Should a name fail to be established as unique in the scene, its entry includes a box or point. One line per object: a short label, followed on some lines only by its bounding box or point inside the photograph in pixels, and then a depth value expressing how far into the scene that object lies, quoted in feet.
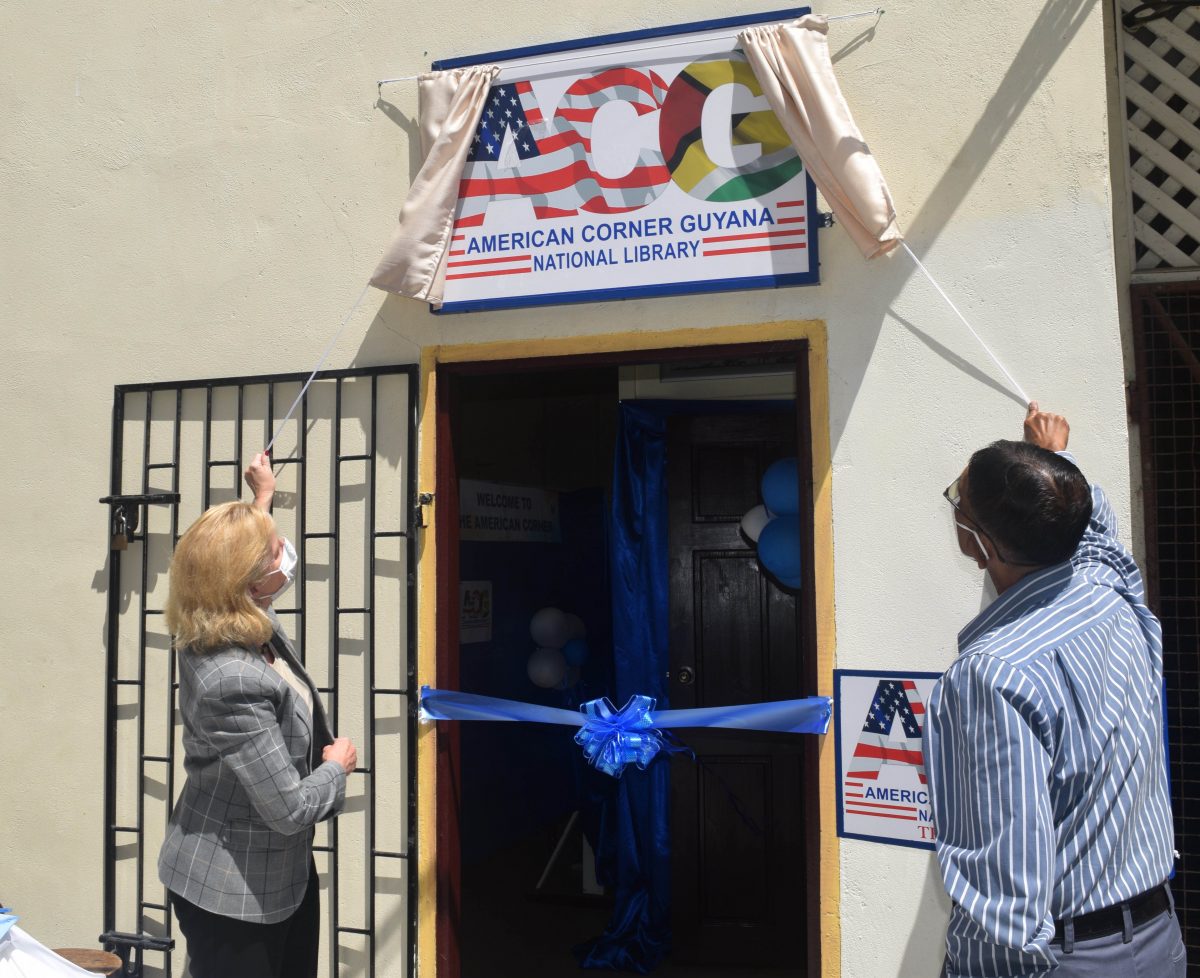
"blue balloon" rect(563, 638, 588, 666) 22.53
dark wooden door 17.01
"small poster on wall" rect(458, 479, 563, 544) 22.09
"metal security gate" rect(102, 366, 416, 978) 12.59
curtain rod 11.30
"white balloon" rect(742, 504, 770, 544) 16.35
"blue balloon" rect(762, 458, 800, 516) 14.75
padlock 13.69
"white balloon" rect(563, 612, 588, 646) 22.74
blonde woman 8.93
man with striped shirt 5.87
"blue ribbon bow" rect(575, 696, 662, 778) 11.57
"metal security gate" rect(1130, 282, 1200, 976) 13.33
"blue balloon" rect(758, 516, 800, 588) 14.80
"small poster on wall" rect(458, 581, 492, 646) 22.08
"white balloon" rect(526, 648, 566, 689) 22.02
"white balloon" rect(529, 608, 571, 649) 22.22
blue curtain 16.76
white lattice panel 13.64
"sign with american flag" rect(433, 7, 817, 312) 11.46
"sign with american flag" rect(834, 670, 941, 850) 10.78
